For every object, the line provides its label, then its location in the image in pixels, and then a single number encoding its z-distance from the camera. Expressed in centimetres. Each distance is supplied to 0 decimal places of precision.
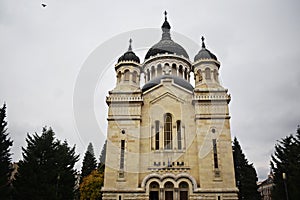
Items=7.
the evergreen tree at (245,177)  3584
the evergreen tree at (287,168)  2289
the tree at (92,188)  3534
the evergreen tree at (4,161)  2028
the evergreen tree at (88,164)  4506
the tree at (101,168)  3868
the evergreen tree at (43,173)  2247
